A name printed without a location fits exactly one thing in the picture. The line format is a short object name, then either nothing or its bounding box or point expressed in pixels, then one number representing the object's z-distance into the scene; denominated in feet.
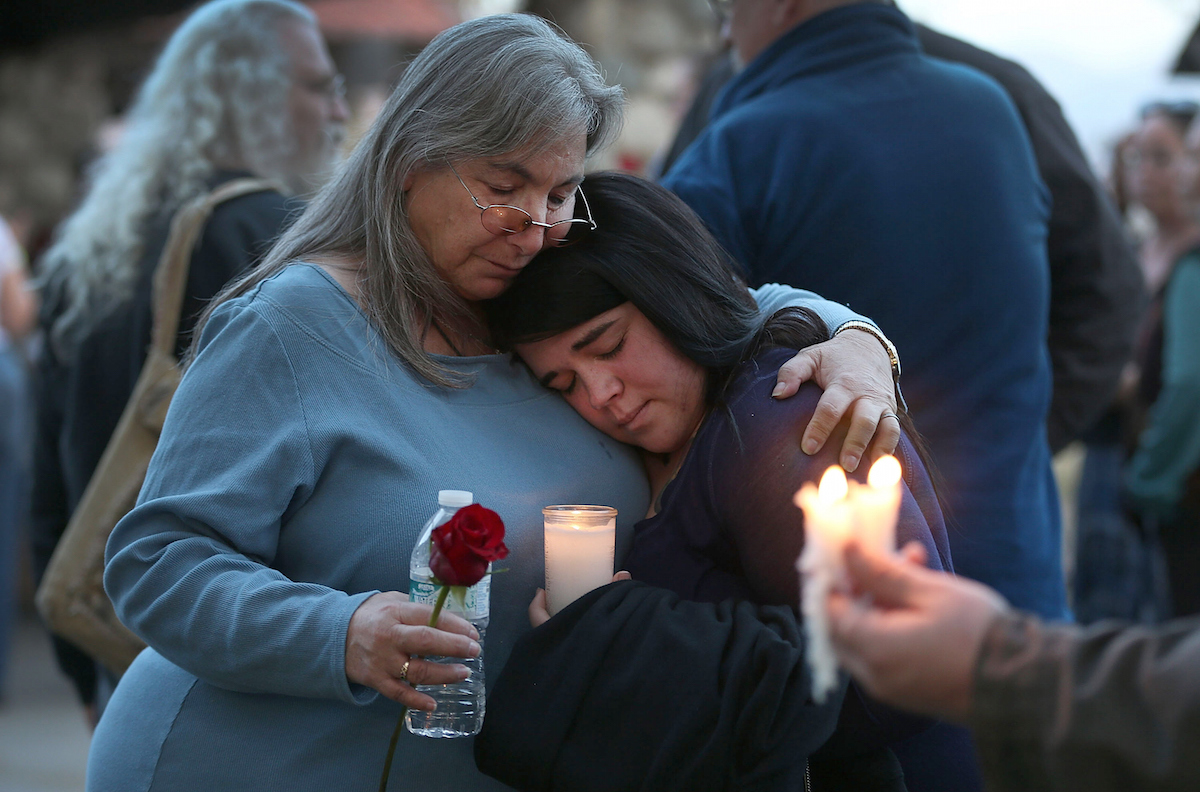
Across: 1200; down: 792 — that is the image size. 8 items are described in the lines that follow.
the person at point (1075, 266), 10.09
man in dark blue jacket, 7.75
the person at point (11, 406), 17.11
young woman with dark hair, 5.38
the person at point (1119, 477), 15.65
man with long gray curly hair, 9.27
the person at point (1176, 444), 13.66
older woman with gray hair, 5.07
